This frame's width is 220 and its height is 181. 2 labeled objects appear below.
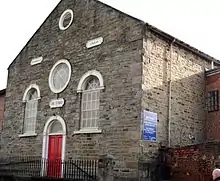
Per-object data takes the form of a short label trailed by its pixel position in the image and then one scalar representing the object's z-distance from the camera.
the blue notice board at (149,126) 14.32
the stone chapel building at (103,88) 14.90
